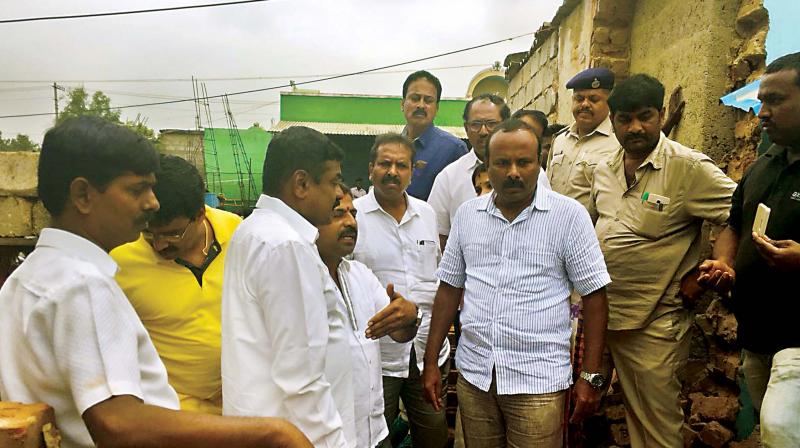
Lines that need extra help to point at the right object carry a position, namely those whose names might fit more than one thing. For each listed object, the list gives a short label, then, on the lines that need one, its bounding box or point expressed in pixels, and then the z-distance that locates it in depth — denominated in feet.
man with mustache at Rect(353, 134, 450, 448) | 10.05
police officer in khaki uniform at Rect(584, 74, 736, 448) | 9.15
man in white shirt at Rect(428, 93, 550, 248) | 12.37
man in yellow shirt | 6.61
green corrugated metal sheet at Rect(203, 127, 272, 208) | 65.10
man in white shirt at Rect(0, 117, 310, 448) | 3.75
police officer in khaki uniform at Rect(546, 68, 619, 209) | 12.09
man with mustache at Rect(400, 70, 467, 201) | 14.49
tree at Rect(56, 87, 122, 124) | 69.45
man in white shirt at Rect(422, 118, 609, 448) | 7.77
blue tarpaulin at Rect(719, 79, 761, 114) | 10.84
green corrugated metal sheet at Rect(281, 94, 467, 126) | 58.08
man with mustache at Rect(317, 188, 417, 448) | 7.34
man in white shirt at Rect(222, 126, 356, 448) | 5.39
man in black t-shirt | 6.72
